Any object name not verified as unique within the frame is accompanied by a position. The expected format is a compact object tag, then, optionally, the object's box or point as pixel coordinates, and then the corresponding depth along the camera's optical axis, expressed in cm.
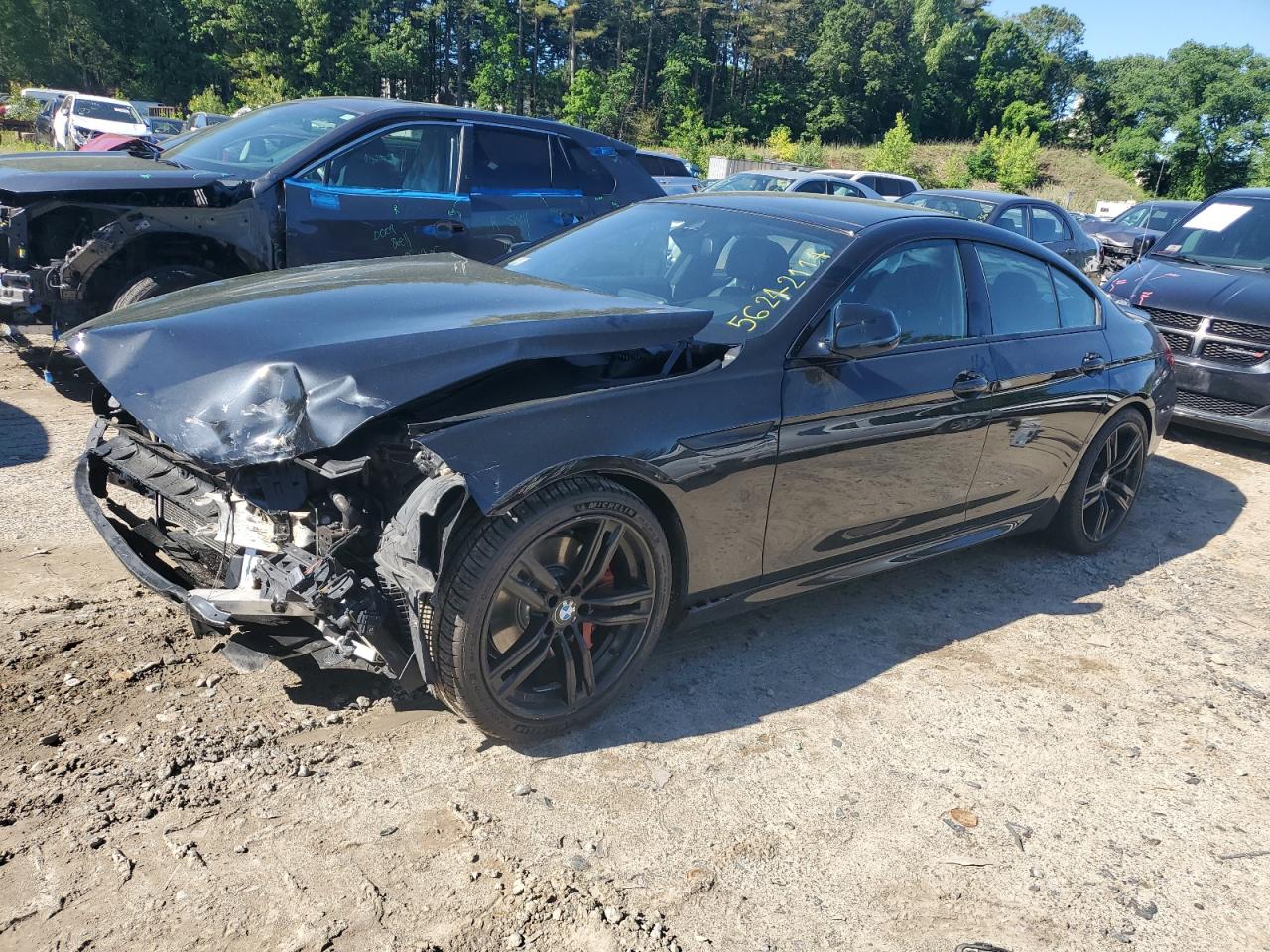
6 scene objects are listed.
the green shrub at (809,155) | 5022
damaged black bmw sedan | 262
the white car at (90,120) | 2222
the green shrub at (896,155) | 5086
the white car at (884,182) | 1850
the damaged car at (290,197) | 544
